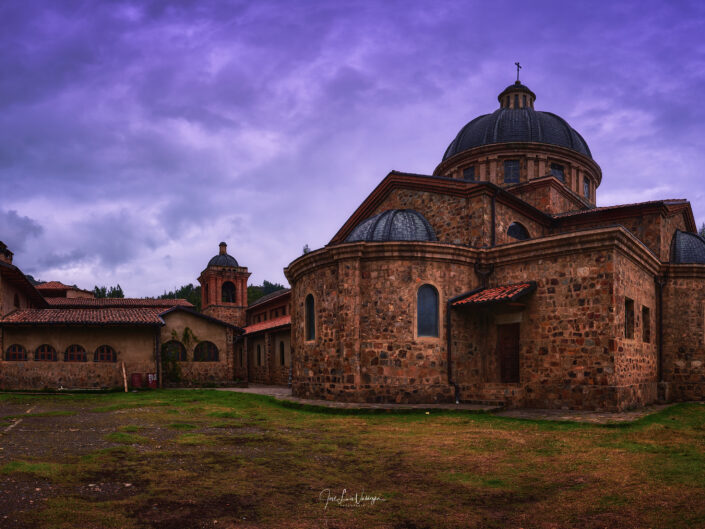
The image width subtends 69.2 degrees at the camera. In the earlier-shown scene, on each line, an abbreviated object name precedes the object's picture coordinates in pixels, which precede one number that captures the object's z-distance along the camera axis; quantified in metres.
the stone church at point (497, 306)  14.02
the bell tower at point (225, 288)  43.84
